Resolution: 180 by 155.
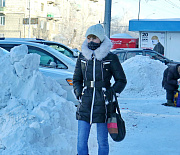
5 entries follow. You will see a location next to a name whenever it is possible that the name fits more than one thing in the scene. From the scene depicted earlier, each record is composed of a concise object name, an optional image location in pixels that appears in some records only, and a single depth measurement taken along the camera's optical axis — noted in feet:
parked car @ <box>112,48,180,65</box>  55.83
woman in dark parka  13.05
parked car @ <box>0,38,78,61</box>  41.16
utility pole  35.99
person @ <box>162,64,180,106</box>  29.60
